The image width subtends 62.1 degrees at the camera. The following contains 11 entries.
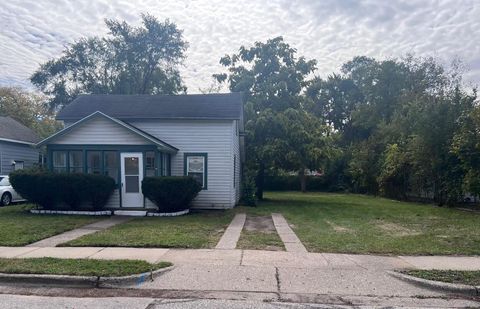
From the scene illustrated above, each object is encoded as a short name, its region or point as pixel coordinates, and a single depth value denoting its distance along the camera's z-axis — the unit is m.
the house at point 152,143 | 15.92
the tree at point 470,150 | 16.97
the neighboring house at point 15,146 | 24.50
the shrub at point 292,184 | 41.47
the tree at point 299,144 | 22.52
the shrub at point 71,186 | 15.10
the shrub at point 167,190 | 14.87
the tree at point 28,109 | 43.19
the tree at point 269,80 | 25.83
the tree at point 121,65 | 37.75
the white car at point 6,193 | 18.81
